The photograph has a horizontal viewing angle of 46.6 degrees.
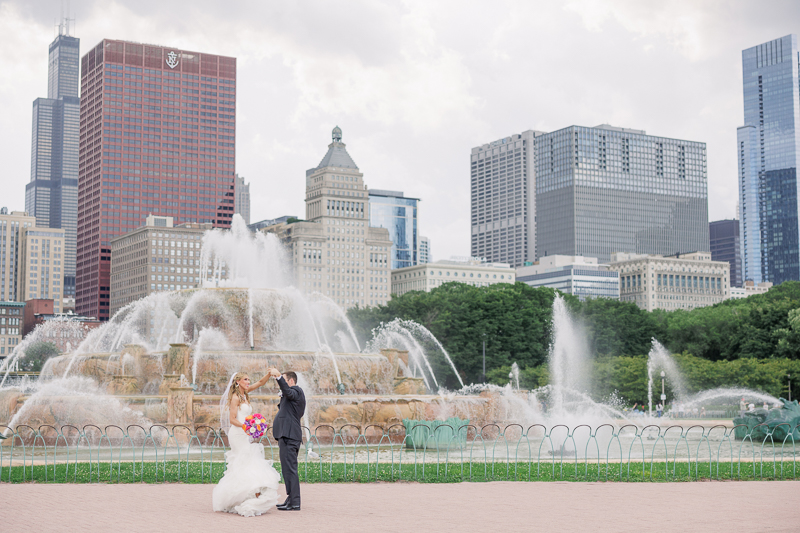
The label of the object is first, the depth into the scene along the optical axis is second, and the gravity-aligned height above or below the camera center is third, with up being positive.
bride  13.26 -1.88
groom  13.47 -1.31
